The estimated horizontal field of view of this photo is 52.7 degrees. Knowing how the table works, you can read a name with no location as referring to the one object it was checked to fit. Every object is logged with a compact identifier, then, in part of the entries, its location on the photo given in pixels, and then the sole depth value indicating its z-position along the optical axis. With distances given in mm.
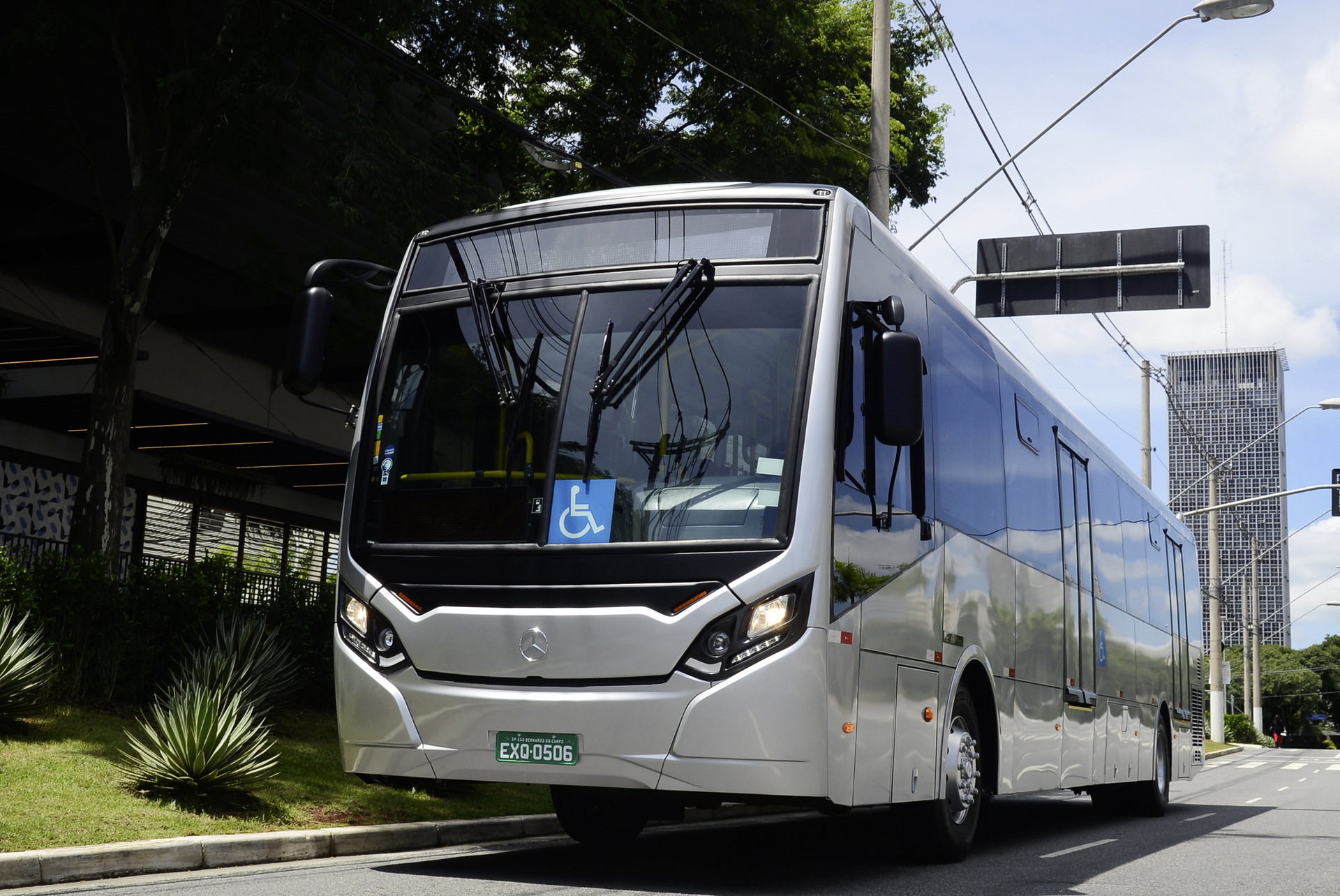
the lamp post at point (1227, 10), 15203
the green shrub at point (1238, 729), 59750
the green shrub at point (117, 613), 11641
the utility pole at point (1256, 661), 63500
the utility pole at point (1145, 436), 35344
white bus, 6477
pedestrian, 77638
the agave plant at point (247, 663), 11180
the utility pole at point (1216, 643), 43281
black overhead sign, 17969
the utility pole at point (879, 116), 14688
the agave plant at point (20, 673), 10102
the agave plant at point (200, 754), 8867
